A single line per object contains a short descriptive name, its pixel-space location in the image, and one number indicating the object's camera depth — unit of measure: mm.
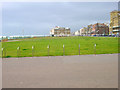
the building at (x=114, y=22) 88525
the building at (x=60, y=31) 179350
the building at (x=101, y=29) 135000
